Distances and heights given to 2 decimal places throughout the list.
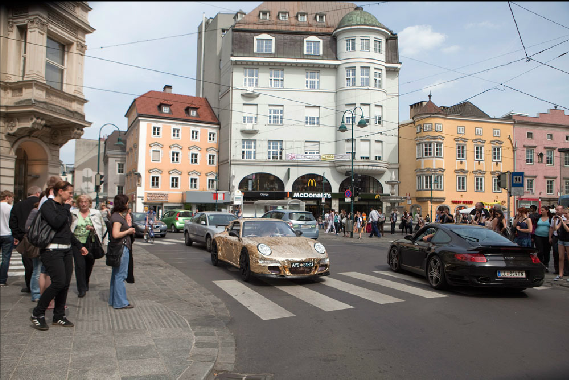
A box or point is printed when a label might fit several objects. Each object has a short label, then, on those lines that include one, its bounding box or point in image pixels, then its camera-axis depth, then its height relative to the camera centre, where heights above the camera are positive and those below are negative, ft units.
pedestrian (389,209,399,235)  110.73 -3.13
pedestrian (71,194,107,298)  25.46 -1.48
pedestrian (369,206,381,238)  95.20 -2.95
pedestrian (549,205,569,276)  35.76 -2.73
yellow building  163.32 +18.95
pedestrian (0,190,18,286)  27.78 -1.93
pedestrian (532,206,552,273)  38.63 -2.44
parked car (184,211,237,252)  56.70 -2.85
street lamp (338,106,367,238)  99.94 +18.90
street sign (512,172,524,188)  43.98 +2.90
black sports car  27.14 -3.36
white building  157.69 +34.96
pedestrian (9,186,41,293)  24.52 -0.64
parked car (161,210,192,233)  104.40 -3.48
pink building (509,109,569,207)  173.58 +20.42
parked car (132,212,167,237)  82.07 -4.22
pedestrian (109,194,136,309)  22.68 -2.70
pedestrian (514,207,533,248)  38.22 -1.72
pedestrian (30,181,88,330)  19.04 -2.36
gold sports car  30.58 -3.34
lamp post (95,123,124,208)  96.35 +5.77
